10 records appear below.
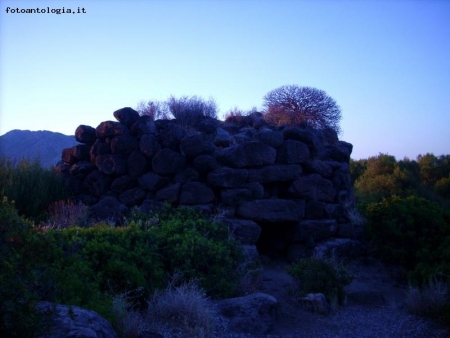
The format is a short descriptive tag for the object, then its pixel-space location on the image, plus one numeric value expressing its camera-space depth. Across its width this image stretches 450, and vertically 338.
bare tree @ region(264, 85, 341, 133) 16.97
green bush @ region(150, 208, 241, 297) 8.66
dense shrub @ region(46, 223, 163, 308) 6.37
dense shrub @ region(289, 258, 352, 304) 9.43
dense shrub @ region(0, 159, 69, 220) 12.32
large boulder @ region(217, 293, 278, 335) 7.57
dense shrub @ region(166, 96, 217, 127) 15.23
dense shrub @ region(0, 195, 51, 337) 4.46
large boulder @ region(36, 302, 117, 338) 4.65
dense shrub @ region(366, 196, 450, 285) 11.30
